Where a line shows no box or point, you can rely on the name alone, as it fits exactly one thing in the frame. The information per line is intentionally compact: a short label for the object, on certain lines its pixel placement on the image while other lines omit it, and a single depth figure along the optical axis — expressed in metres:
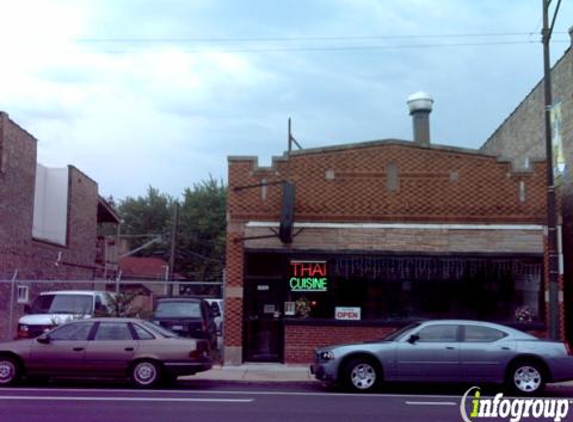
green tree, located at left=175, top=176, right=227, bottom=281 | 55.25
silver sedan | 14.12
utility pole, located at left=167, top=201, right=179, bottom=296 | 37.28
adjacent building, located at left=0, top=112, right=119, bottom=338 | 24.61
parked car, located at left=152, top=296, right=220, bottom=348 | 19.48
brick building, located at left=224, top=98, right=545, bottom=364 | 18.70
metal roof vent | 22.78
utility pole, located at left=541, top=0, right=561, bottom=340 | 15.91
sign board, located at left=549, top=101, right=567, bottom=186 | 20.19
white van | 18.75
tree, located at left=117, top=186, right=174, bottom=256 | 62.78
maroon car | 14.33
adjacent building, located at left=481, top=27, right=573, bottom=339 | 20.31
